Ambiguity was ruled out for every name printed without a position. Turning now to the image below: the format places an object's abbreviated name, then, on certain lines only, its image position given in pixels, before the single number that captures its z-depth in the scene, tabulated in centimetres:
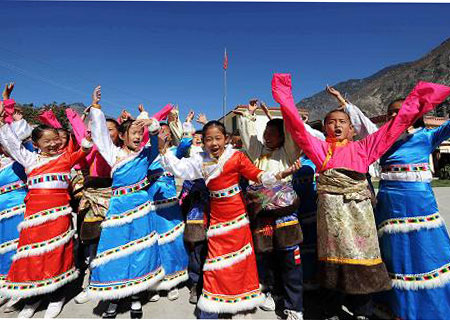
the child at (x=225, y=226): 287
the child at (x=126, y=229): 306
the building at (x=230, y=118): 2893
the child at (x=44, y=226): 316
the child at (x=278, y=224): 300
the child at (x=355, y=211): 249
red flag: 2145
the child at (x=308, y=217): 347
